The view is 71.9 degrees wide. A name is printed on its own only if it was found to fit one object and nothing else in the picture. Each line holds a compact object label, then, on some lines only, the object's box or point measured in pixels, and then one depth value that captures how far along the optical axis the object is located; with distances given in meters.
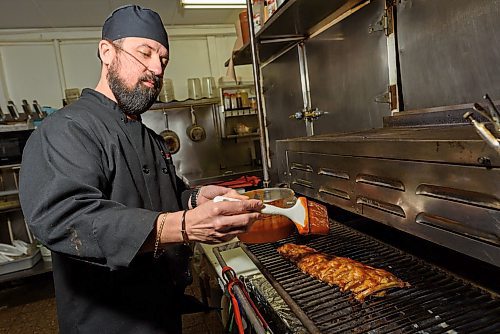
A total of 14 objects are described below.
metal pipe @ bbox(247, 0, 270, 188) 1.91
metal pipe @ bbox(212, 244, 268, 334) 0.95
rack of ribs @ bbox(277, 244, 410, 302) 0.98
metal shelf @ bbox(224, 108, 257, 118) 5.06
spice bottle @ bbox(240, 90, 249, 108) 5.11
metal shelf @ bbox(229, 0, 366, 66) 1.81
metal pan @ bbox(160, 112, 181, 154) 4.99
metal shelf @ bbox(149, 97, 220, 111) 4.85
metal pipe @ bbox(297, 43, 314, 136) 2.46
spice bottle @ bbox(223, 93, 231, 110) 5.04
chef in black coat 0.87
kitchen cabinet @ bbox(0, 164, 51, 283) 3.87
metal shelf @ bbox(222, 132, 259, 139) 5.14
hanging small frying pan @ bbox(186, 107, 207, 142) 5.09
